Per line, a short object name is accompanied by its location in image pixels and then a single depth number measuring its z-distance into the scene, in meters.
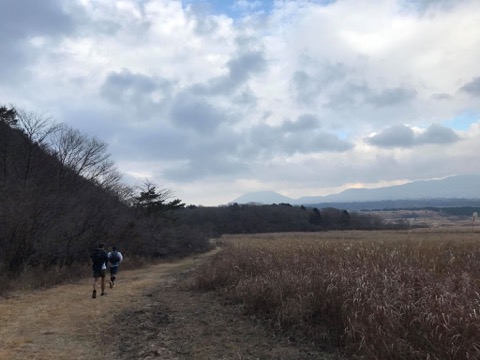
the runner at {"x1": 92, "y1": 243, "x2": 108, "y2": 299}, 14.89
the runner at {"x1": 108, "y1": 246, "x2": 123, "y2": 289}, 17.94
